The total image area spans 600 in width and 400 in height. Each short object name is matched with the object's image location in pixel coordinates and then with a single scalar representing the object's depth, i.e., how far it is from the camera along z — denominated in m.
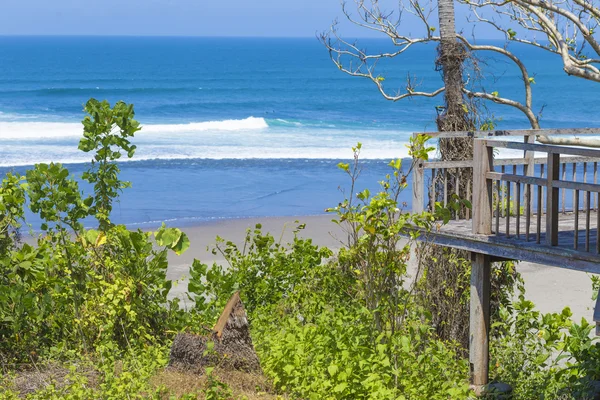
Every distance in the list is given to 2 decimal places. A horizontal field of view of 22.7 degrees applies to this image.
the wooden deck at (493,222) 13.20
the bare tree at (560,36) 13.60
